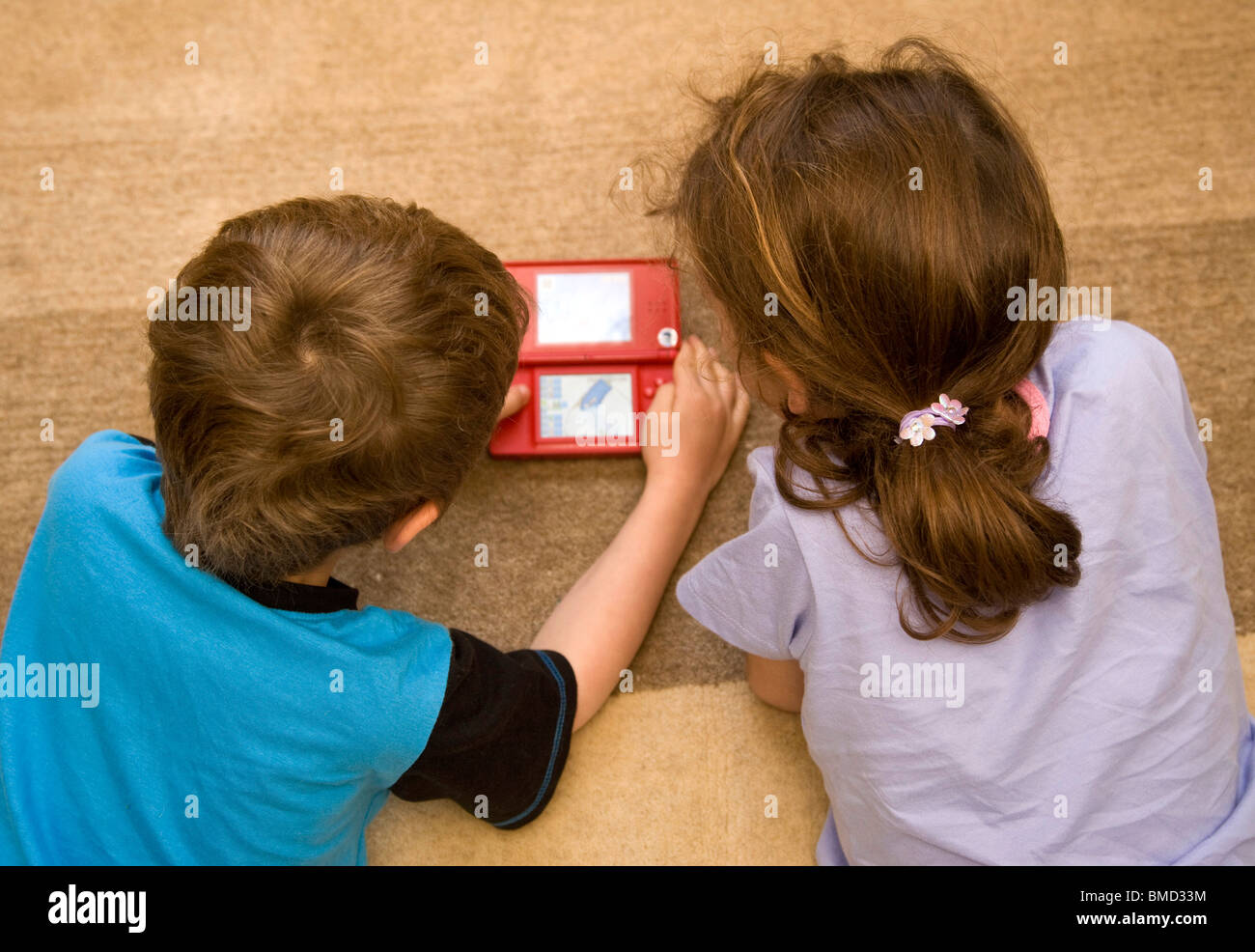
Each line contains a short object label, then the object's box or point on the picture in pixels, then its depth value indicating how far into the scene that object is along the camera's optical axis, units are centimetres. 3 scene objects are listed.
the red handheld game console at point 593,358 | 84
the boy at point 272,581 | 55
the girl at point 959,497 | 55
